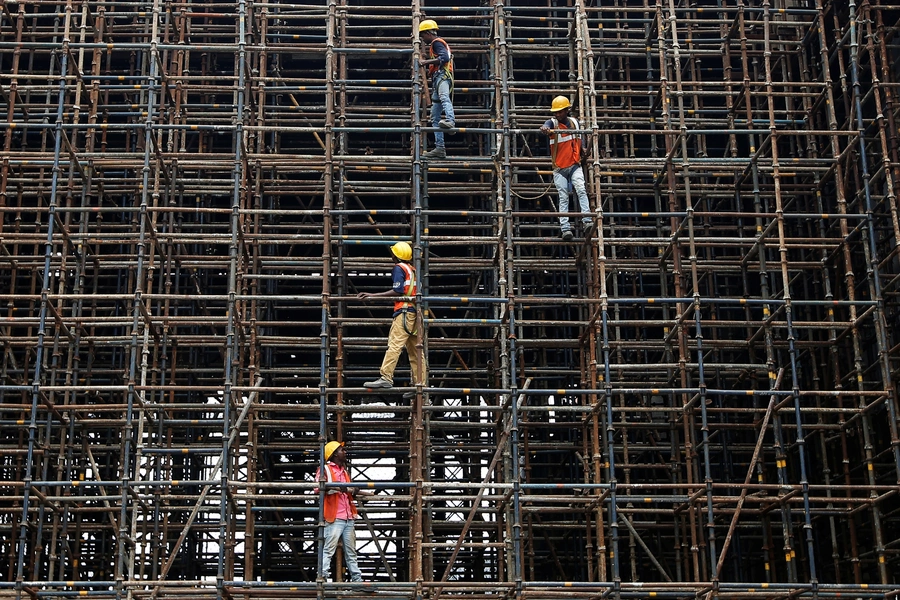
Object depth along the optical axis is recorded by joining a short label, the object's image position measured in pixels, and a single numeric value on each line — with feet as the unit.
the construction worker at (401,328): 79.51
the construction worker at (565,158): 84.23
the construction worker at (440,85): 86.38
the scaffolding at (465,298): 79.82
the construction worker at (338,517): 75.41
